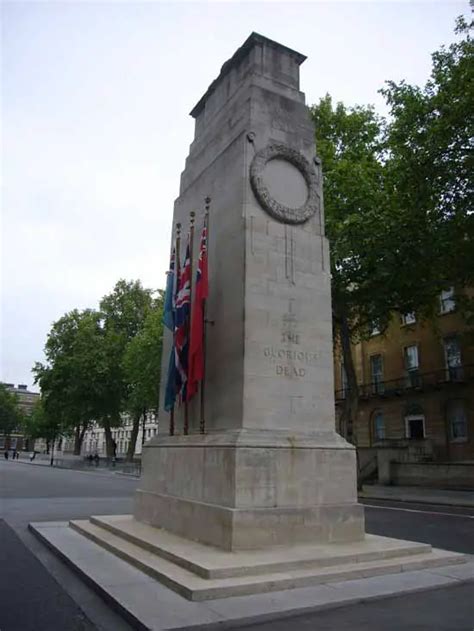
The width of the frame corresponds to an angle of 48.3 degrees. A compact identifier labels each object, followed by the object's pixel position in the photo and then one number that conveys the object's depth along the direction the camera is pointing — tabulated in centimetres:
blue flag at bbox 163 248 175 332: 1075
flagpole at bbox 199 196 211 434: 913
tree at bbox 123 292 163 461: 4116
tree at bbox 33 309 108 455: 5294
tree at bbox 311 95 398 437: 2202
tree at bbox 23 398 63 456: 6404
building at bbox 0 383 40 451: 13965
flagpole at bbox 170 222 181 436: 1035
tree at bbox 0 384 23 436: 11181
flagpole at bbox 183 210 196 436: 967
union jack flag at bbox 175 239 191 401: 976
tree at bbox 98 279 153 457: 5422
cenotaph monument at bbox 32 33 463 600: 720
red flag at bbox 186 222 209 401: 924
